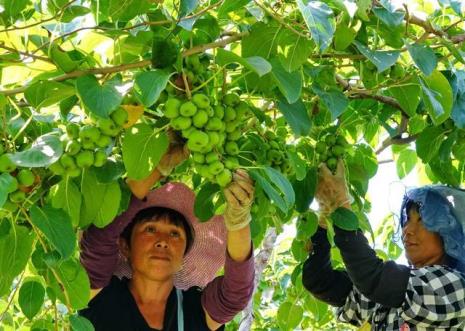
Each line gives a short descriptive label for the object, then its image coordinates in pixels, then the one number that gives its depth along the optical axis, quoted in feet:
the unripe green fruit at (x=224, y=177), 9.30
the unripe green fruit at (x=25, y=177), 8.98
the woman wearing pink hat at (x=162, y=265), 10.64
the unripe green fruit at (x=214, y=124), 9.00
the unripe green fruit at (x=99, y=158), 9.11
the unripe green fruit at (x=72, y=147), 8.95
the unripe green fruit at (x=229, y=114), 9.24
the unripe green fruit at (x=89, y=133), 8.95
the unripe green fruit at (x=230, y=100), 9.31
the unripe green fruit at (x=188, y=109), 8.88
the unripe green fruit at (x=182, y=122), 8.91
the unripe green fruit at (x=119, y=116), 9.01
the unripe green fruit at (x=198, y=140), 8.93
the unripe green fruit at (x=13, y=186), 8.71
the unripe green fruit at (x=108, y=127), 8.96
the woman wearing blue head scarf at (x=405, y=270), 11.00
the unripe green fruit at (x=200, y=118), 8.90
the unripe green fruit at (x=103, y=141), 9.03
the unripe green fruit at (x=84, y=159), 9.00
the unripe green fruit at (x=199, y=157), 9.20
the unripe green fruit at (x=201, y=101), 8.92
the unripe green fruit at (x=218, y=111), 9.11
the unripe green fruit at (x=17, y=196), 8.97
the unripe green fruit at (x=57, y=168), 9.01
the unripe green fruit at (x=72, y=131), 8.98
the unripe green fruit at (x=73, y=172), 9.04
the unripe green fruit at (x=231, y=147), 9.41
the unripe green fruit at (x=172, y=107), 8.91
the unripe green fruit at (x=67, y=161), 8.97
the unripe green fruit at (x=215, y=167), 9.23
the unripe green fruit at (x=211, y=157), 9.20
